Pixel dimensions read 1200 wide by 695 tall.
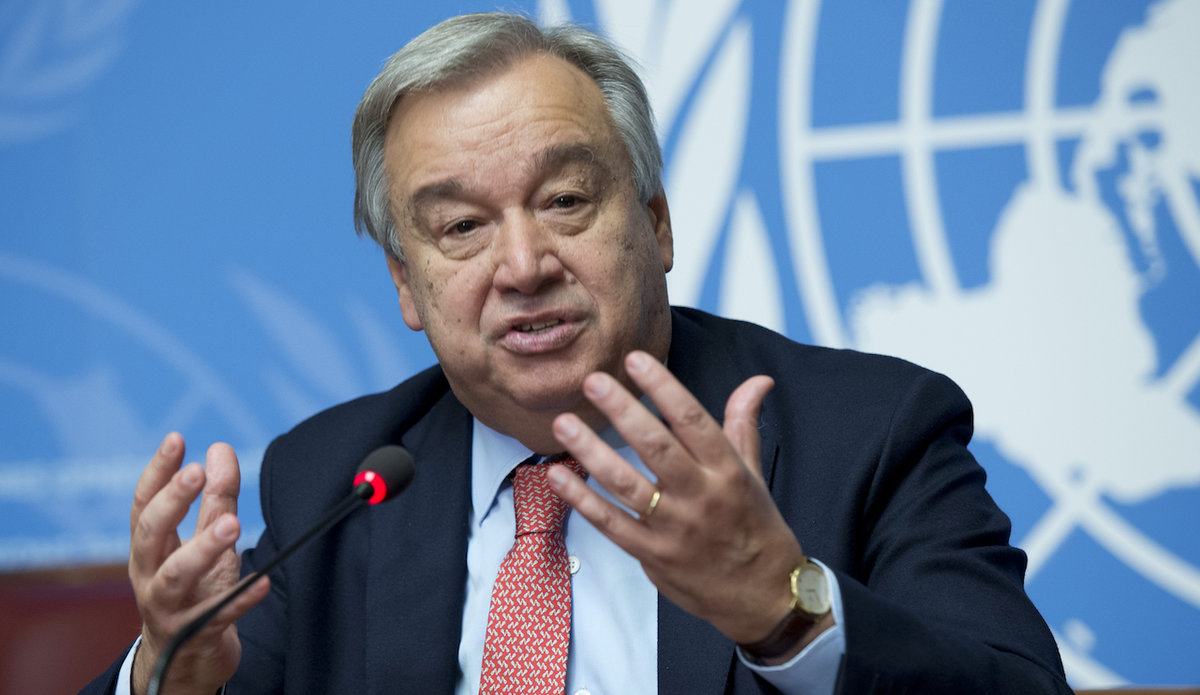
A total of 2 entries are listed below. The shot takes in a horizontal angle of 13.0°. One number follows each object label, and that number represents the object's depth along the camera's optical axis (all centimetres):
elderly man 293
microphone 282
